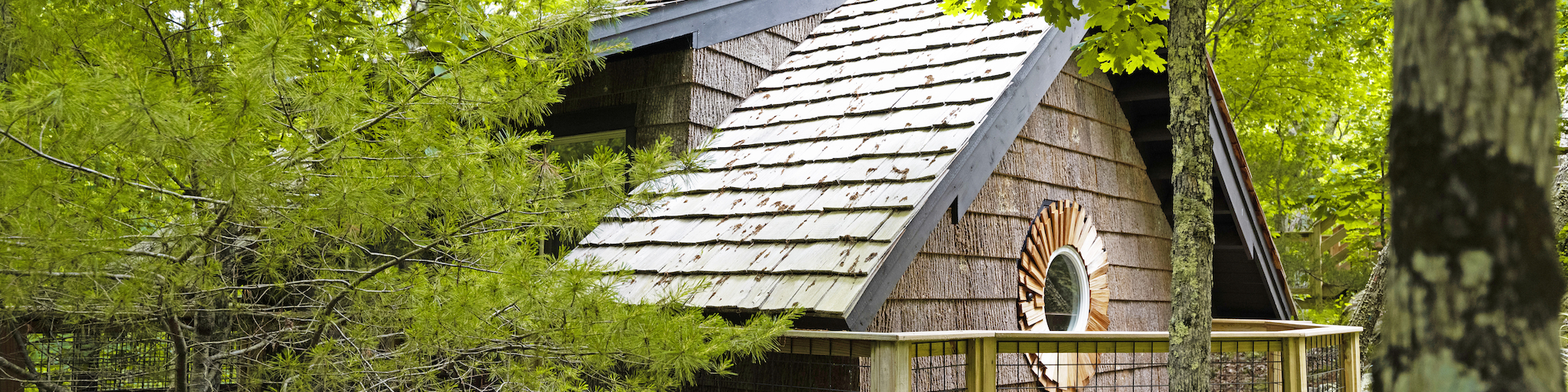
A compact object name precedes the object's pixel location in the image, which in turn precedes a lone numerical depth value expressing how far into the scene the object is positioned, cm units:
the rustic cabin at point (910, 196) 441
